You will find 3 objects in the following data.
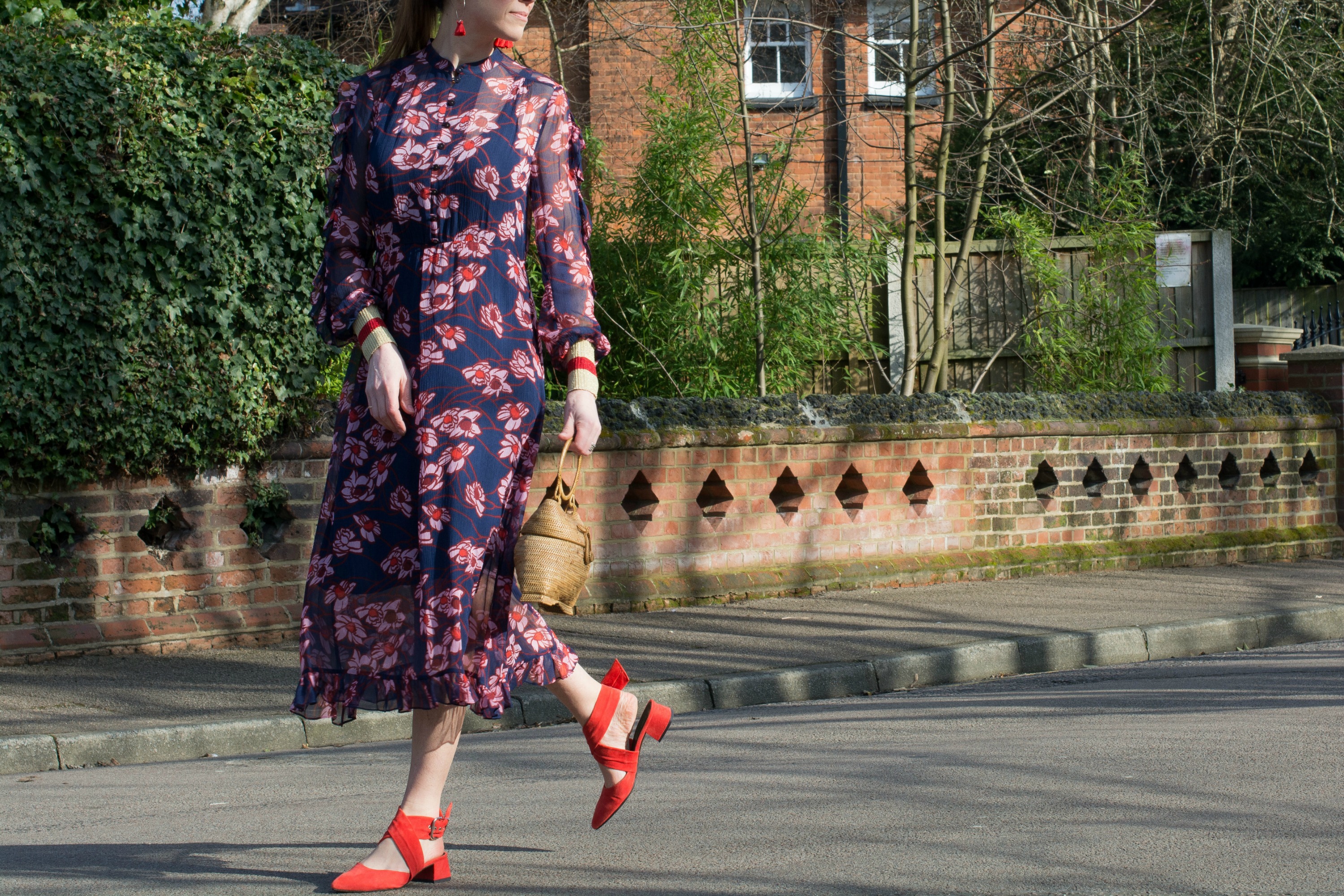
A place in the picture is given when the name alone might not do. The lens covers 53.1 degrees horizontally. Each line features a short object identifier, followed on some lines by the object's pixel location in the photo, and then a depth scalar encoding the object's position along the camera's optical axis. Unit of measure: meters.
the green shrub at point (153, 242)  6.98
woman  3.18
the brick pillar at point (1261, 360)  14.38
